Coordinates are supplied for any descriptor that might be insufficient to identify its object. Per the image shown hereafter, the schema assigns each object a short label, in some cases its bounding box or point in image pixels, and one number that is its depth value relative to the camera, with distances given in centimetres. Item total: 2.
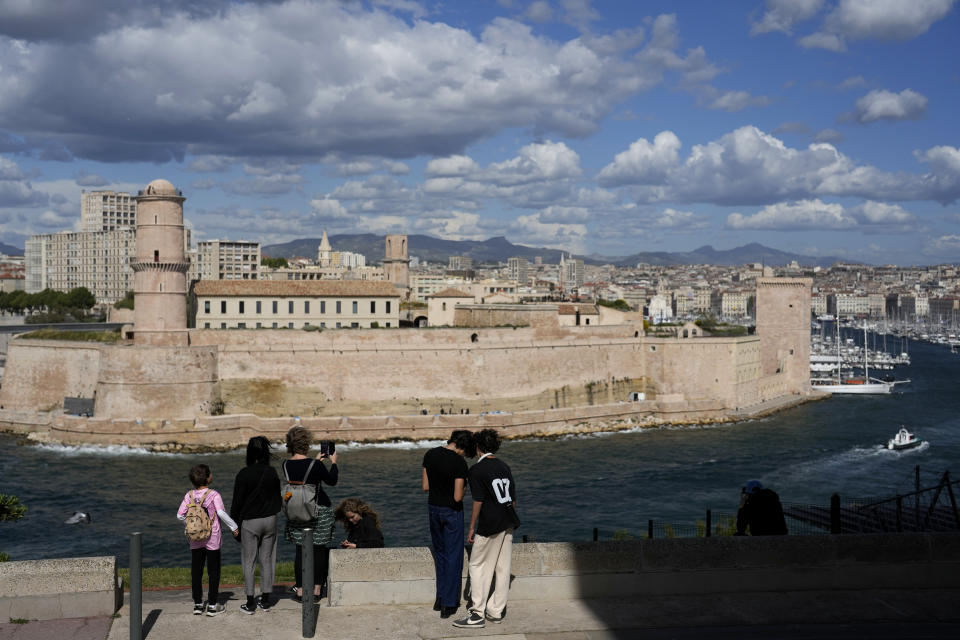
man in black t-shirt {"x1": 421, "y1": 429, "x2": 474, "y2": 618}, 641
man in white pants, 627
